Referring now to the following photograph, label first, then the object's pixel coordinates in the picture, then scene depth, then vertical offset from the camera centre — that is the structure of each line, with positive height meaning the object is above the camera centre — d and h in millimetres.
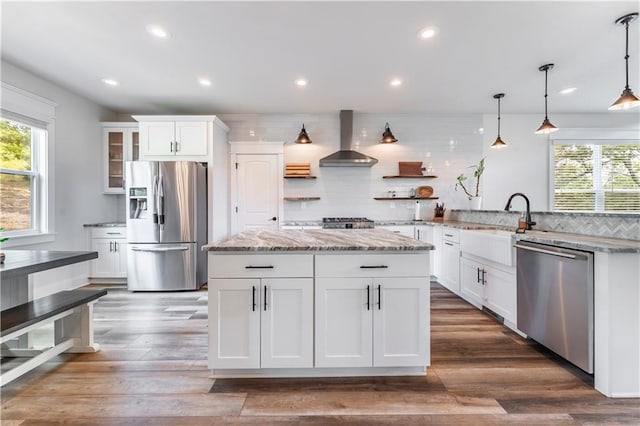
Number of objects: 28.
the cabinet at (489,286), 2711 -783
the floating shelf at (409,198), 5074 +188
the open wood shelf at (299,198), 5035 +186
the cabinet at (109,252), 4336 -617
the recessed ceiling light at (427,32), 2549 +1518
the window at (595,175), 5148 +587
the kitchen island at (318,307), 1910 -623
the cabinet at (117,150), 4656 +915
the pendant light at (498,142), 4117 +915
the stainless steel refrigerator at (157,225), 4016 -211
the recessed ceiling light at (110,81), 3638 +1564
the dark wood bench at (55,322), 1832 -756
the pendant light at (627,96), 2387 +930
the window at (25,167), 3309 +496
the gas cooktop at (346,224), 4422 -216
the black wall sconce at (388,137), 4812 +1149
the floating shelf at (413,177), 5023 +539
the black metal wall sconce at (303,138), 4781 +1127
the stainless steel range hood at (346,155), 4625 +846
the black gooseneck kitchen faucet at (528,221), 2977 -117
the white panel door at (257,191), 5051 +306
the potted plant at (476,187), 4660 +381
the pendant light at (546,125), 3264 +958
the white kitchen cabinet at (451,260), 3734 -658
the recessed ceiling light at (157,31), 2533 +1524
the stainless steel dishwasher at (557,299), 1908 -634
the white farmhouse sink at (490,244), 2652 -347
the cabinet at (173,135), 4336 +1069
